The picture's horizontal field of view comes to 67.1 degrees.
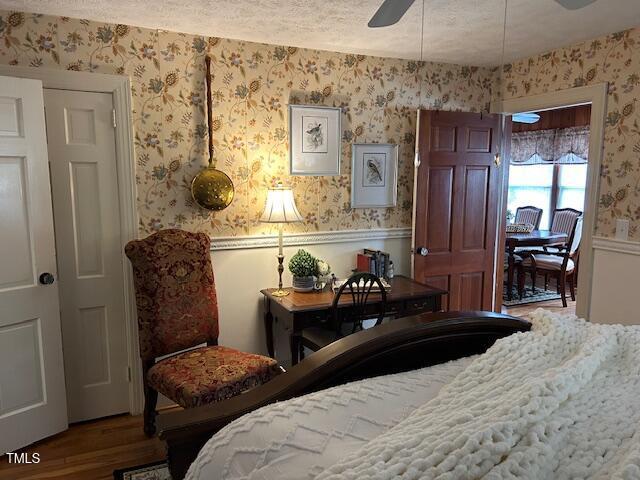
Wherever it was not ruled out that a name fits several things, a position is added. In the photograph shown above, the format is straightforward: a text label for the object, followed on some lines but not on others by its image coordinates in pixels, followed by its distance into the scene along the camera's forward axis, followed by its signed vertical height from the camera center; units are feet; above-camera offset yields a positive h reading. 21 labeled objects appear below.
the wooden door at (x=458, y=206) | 11.91 -0.55
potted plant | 10.44 -1.89
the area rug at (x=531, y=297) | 18.28 -4.40
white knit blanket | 2.51 -1.42
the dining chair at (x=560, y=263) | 17.94 -2.96
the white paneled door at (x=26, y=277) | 8.14 -1.66
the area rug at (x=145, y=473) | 7.93 -4.81
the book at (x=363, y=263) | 11.53 -1.90
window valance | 21.54 +1.79
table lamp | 10.14 -0.52
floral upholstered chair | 8.20 -2.67
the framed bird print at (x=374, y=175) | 11.64 +0.22
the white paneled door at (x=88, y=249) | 9.04 -1.30
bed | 3.68 -1.66
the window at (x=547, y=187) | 22.06 -0.10
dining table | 17.98 -2.13
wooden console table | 9.51 -2.55
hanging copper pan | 9.85 -0.05
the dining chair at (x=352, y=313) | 9.51 -2.63
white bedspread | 3.00 -1.65
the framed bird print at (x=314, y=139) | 10.85 +1.01
